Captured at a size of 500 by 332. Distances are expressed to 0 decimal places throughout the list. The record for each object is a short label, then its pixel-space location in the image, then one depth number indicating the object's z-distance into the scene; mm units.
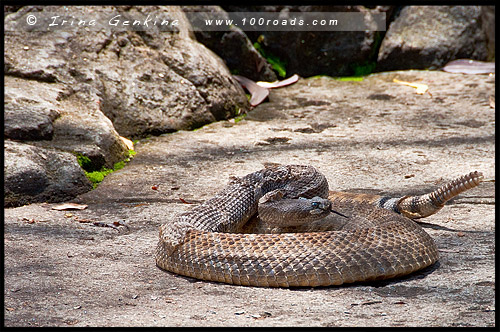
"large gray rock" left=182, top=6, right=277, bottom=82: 17719
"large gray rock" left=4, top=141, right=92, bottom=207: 10586
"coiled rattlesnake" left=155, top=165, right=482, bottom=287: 7266
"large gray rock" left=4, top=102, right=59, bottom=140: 11609
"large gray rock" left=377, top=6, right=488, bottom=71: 19078
